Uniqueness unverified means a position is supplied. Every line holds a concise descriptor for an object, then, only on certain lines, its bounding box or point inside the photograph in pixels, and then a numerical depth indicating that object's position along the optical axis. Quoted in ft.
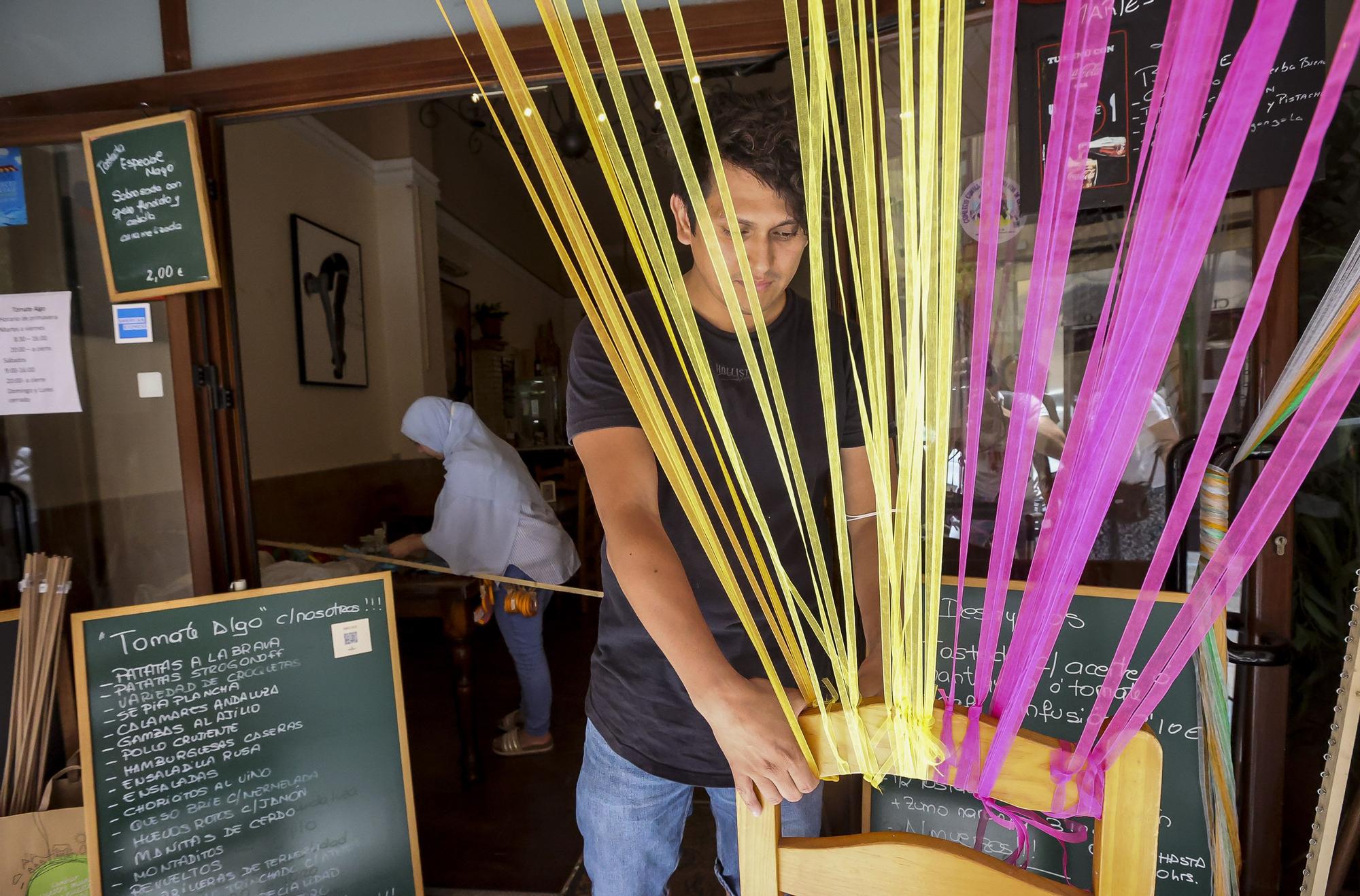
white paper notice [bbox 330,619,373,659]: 5.43
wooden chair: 1.90
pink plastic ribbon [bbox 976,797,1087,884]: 1.73
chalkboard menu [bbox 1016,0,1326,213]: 3.75
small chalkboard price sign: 5.44
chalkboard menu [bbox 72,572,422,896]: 4.82
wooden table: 7.84
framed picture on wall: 11.37
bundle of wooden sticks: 5.23
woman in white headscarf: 8.58
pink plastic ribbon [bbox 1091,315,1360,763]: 1.17
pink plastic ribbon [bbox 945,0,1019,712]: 1.13
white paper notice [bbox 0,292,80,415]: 5.85
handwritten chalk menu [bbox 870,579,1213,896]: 4.00
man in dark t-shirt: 2.46
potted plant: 18.54
